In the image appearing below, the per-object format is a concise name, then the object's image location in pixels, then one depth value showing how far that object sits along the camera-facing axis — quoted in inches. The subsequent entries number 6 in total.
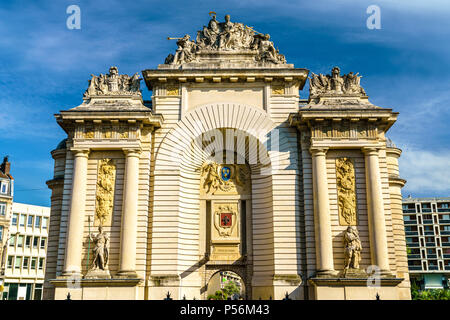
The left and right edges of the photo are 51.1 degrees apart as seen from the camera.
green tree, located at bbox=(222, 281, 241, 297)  2910.9
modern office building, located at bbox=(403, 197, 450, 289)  3112.7
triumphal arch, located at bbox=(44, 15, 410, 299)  1043.9
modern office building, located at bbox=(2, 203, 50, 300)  2340.1
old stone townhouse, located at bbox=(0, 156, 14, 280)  2241.6
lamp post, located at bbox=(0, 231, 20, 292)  2214.6
